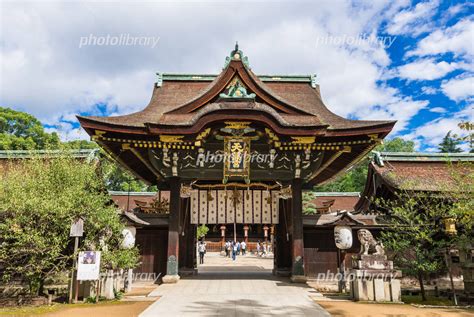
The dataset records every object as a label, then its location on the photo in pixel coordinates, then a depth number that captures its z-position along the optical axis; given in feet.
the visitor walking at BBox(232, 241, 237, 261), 99.11
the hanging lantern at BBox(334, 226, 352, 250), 37.42
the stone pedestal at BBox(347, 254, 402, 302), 31.99
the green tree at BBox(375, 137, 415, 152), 225.35
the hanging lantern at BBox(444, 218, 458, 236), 34.76
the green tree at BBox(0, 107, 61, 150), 141.23
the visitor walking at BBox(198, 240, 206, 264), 91.79
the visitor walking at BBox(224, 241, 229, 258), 122.04
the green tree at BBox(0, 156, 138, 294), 29.22
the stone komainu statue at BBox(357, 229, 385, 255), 33.63
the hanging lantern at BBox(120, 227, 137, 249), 36.27
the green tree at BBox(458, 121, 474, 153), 29.43
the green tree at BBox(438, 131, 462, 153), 177.37
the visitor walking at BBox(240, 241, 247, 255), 131.05
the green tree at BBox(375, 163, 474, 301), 34.40
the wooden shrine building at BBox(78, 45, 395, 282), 41.04
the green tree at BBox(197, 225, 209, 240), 118.52
